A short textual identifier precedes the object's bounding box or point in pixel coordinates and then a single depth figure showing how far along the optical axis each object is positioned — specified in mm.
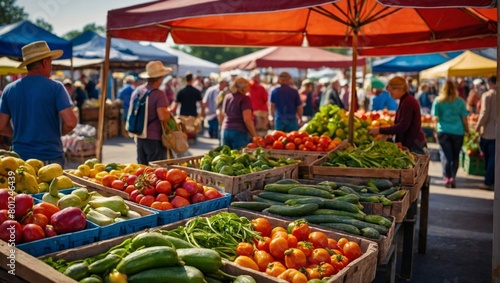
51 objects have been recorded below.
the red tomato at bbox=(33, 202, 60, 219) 2728
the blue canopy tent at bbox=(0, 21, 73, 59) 8703
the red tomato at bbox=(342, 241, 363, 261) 2766
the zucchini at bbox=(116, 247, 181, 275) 2182
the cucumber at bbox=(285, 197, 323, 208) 3516
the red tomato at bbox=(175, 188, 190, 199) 3503
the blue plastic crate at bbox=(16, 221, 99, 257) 2446
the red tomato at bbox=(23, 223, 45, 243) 2480
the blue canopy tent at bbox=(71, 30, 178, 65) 15477
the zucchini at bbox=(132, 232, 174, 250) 2373
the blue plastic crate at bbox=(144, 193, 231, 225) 3227
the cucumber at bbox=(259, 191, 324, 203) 3703
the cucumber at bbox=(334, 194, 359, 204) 3610
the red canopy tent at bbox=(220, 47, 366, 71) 13656
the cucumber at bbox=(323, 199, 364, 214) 3473
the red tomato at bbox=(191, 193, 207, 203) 3553
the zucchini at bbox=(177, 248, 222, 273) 2324
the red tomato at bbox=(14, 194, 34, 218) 2627
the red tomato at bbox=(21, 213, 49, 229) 2623
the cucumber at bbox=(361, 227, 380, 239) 3055
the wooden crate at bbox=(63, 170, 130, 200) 3598
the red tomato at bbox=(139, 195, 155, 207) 3393
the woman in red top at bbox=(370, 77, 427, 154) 6484
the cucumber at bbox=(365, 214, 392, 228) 3289
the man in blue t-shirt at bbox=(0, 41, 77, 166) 4543
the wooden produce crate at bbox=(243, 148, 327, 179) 5633
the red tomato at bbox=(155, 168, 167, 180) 3629
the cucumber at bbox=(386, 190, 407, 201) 3809
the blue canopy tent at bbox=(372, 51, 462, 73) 14398
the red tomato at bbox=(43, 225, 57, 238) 2586
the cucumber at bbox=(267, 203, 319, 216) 3379
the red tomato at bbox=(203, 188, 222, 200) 3660
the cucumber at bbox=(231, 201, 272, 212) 3570
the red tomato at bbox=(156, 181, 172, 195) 3494
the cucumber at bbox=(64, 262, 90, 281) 2135
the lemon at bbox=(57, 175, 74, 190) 3506
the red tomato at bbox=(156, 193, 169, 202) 3398
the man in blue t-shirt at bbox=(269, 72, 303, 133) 10203
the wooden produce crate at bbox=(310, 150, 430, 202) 4371
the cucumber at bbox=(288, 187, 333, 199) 3707
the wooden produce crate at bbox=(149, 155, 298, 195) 4047
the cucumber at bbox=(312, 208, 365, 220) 3387
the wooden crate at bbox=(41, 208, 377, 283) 2330
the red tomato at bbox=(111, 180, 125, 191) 3721
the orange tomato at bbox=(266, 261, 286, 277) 2469
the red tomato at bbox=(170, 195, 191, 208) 3387
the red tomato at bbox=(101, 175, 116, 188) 3809
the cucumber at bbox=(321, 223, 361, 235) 3164
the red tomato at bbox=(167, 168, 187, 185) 3576
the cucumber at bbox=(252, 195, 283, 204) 3703
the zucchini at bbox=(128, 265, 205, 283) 2139
